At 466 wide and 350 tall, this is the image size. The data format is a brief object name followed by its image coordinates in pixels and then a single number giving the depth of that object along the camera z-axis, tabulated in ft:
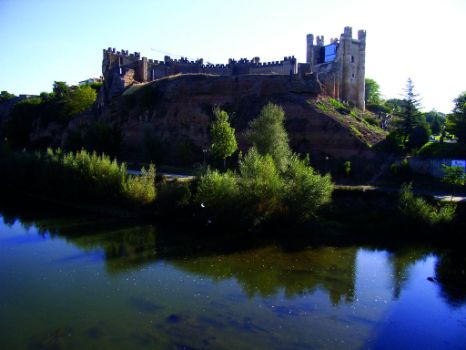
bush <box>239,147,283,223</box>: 69.10
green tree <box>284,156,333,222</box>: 70.03
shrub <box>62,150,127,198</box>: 84.02
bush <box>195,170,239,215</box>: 69.92
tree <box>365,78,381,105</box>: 187.11
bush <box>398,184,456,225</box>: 66.33
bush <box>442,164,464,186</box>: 74.54
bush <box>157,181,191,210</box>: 75.72
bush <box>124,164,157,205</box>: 80.48
